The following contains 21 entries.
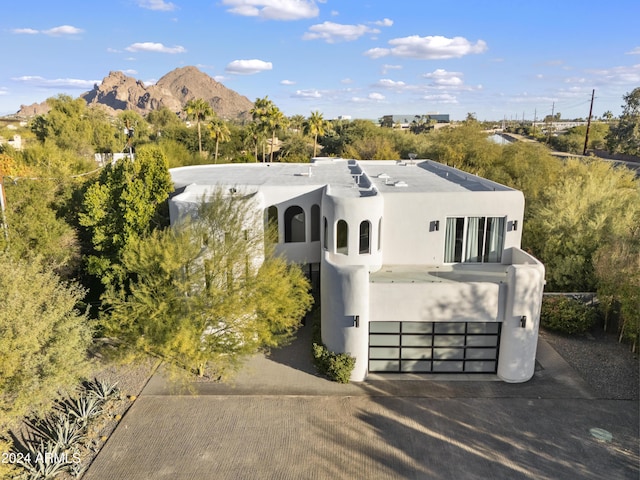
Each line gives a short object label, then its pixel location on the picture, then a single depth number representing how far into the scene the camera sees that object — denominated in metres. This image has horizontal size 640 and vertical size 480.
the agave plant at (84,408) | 13.41
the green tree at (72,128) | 45.81
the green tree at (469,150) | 39.19
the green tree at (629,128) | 53.74
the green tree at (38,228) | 19.27
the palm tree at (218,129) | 48.34
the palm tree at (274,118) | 47.59
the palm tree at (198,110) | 47.09
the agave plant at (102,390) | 14.45
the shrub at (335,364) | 15.71
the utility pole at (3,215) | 18.20
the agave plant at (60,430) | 12.41
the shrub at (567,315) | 19.23
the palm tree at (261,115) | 47.78
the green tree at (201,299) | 13.55
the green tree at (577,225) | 21.66
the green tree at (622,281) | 17.00
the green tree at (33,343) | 10.87
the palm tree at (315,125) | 49.50
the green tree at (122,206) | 19.84
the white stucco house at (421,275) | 15.35
